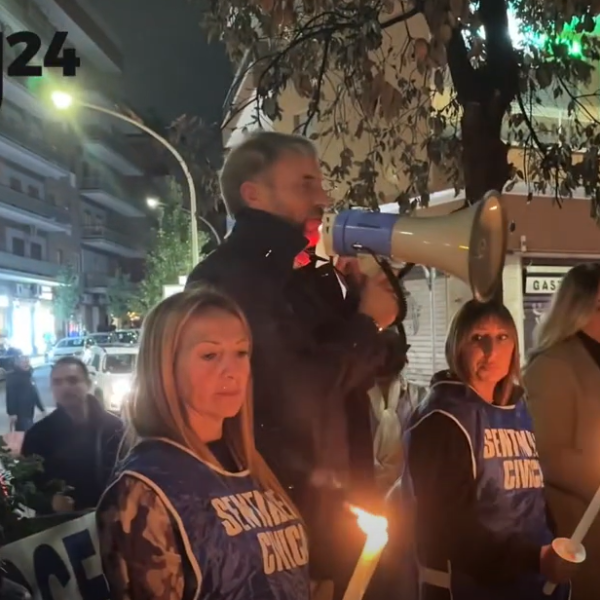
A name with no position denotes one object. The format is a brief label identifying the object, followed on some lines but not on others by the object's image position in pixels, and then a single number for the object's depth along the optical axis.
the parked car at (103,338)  23.83
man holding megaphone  1.97
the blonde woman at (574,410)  2.89
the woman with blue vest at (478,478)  2.48
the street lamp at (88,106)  11.18
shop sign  10.12
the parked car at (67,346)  24.88
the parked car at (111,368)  13.72
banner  2.34
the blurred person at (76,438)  4.02
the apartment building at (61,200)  27.48
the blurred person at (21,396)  11.02
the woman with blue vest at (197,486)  1.51
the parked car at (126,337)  23.00
